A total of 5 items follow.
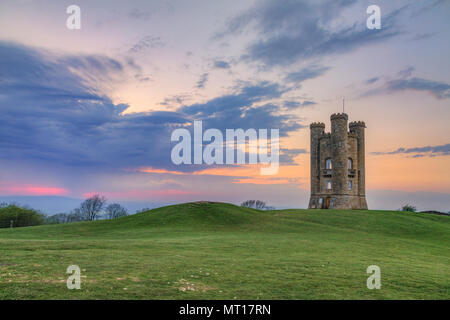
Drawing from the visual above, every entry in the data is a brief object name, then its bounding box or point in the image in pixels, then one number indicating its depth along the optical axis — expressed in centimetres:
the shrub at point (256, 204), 15740
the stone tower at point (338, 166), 6900
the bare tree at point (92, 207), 10931
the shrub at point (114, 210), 13199
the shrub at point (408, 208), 8719
